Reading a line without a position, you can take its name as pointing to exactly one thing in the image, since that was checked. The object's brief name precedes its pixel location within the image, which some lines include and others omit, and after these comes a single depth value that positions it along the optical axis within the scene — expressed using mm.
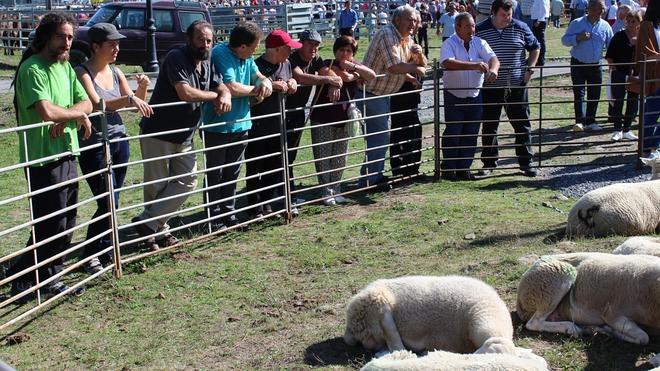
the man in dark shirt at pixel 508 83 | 11406
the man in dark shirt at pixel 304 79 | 9805
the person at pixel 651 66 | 11617
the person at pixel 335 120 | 10188
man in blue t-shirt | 8773
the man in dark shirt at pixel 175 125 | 8266
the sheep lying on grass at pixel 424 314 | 5402
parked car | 23438
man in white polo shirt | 11078
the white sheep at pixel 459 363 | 4231
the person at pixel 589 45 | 14289
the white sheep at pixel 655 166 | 9422
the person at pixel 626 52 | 13250
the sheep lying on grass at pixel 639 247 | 6375
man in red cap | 9352
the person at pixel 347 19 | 30734
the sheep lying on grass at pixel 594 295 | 5633
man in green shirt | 6723
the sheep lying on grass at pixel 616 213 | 7973
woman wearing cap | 7617
